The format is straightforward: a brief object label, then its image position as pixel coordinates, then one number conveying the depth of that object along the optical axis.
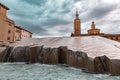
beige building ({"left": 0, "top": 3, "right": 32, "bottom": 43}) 19.37
